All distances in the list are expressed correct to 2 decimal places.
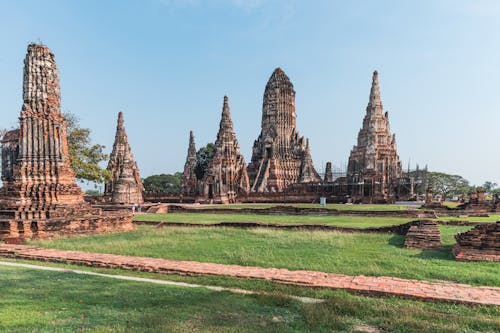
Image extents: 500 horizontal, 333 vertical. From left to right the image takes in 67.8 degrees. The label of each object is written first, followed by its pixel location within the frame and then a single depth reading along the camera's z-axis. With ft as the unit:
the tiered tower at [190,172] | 155.84
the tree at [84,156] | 103.14
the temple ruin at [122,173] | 104.68
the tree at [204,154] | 208.93
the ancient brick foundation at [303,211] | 61.46
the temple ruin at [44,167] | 45.83
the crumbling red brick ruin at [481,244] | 24.93
